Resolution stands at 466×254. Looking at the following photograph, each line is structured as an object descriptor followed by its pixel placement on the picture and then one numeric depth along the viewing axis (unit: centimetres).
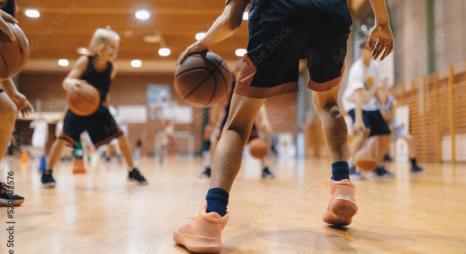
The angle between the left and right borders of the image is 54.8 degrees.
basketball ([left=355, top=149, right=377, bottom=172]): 492
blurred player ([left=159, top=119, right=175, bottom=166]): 1938
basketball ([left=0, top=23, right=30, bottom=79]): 229
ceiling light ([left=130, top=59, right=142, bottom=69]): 1745
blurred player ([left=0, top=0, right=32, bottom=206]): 263
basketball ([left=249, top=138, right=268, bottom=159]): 562
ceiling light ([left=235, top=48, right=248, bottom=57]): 1282
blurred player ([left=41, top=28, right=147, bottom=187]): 448
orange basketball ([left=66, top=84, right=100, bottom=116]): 414
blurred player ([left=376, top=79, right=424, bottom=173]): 554
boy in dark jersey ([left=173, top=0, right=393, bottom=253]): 178
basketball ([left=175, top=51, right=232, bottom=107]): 203
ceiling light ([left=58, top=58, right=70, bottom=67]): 1667
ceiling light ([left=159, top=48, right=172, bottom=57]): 1450
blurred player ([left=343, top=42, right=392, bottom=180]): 535
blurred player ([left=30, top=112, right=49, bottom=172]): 1120
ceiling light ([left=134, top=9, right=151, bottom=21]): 1014
